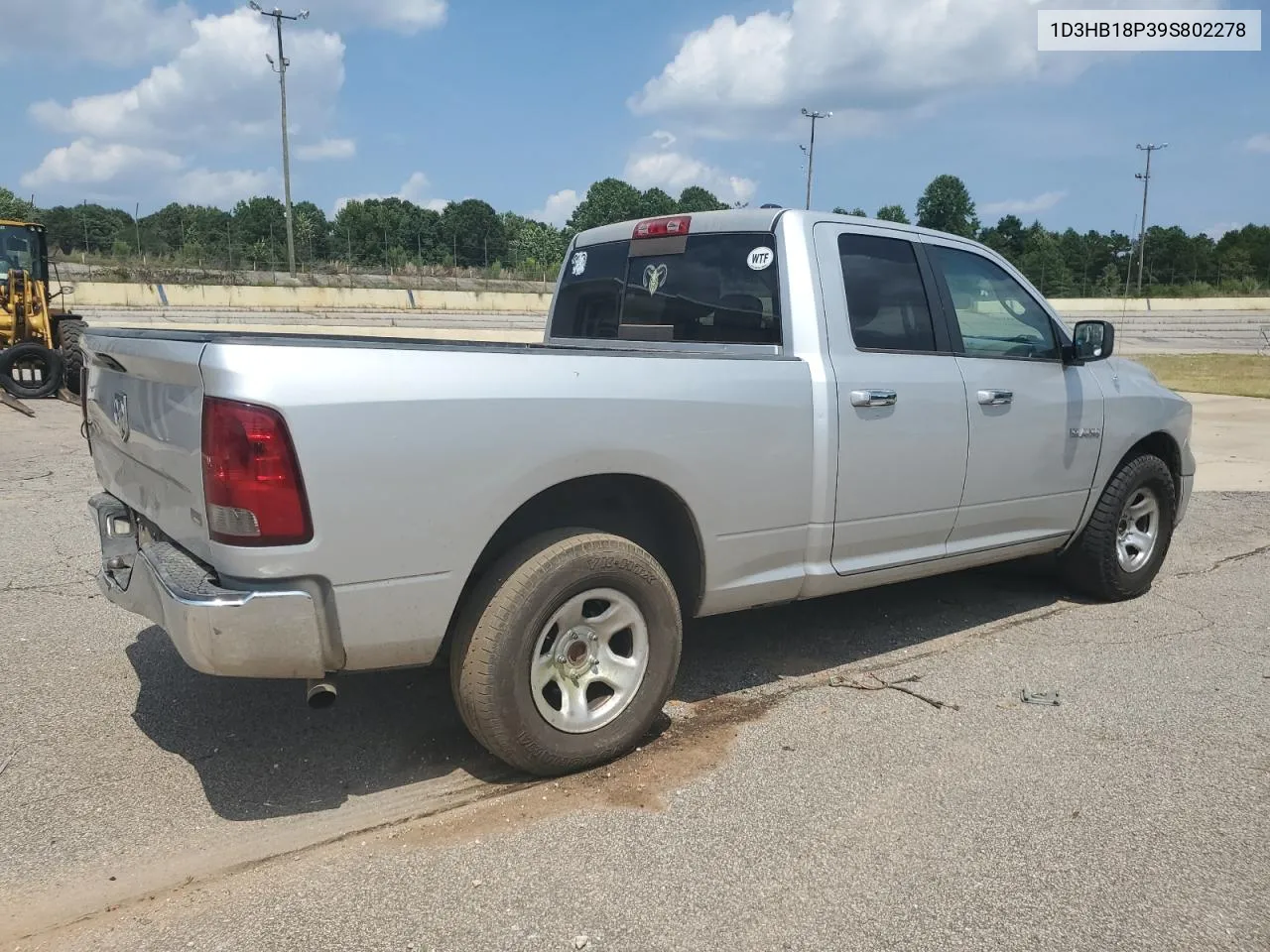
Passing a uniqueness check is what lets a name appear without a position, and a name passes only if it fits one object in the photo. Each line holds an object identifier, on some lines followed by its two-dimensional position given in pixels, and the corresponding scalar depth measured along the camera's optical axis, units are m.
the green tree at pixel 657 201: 117.25
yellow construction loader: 15.49
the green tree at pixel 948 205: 112.81
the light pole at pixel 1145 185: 76.87
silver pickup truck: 2.70
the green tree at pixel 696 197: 113.25
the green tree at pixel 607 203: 113.19
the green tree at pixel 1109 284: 72.38
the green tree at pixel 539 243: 96.88
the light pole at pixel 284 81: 45.28
